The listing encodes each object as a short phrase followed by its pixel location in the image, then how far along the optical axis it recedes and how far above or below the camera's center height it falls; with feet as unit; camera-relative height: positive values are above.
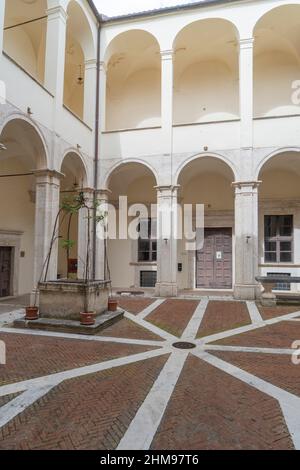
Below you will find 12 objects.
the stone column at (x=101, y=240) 45.24 +2.20
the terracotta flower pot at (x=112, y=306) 30.32 -5.09
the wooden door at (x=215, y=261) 51.21 -0.80
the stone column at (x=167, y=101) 43.70 +22.31
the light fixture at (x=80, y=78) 53.62 +31.18
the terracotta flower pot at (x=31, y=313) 26.07 -5.07
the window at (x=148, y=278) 53.72 -4.03
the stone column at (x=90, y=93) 44.62 +23.72
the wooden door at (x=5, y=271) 42.65 -2.46
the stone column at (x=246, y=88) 41.16 +23.18
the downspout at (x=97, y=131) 45.29 +18.48
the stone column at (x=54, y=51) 35.73 +23.94
